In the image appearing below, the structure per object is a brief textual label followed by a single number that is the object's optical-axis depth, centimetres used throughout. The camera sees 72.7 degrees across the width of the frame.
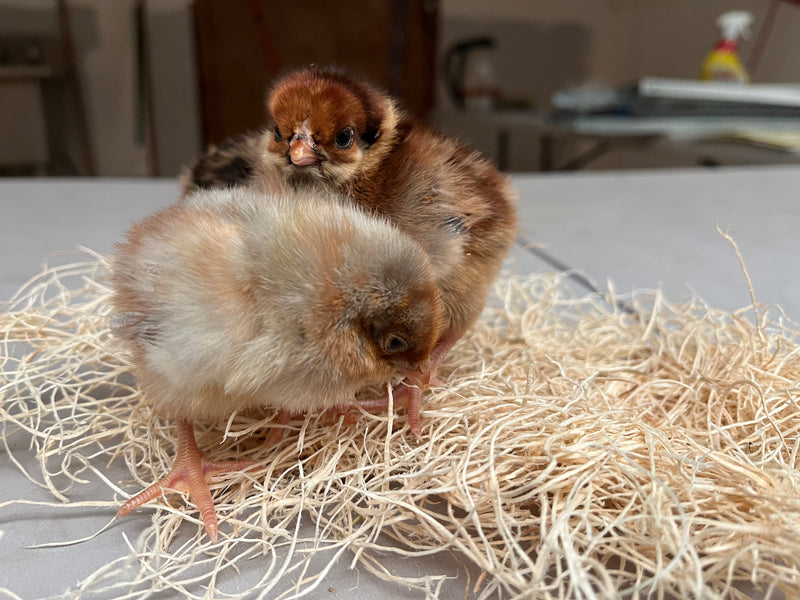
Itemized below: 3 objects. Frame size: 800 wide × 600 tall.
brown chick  16
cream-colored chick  13
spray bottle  87
